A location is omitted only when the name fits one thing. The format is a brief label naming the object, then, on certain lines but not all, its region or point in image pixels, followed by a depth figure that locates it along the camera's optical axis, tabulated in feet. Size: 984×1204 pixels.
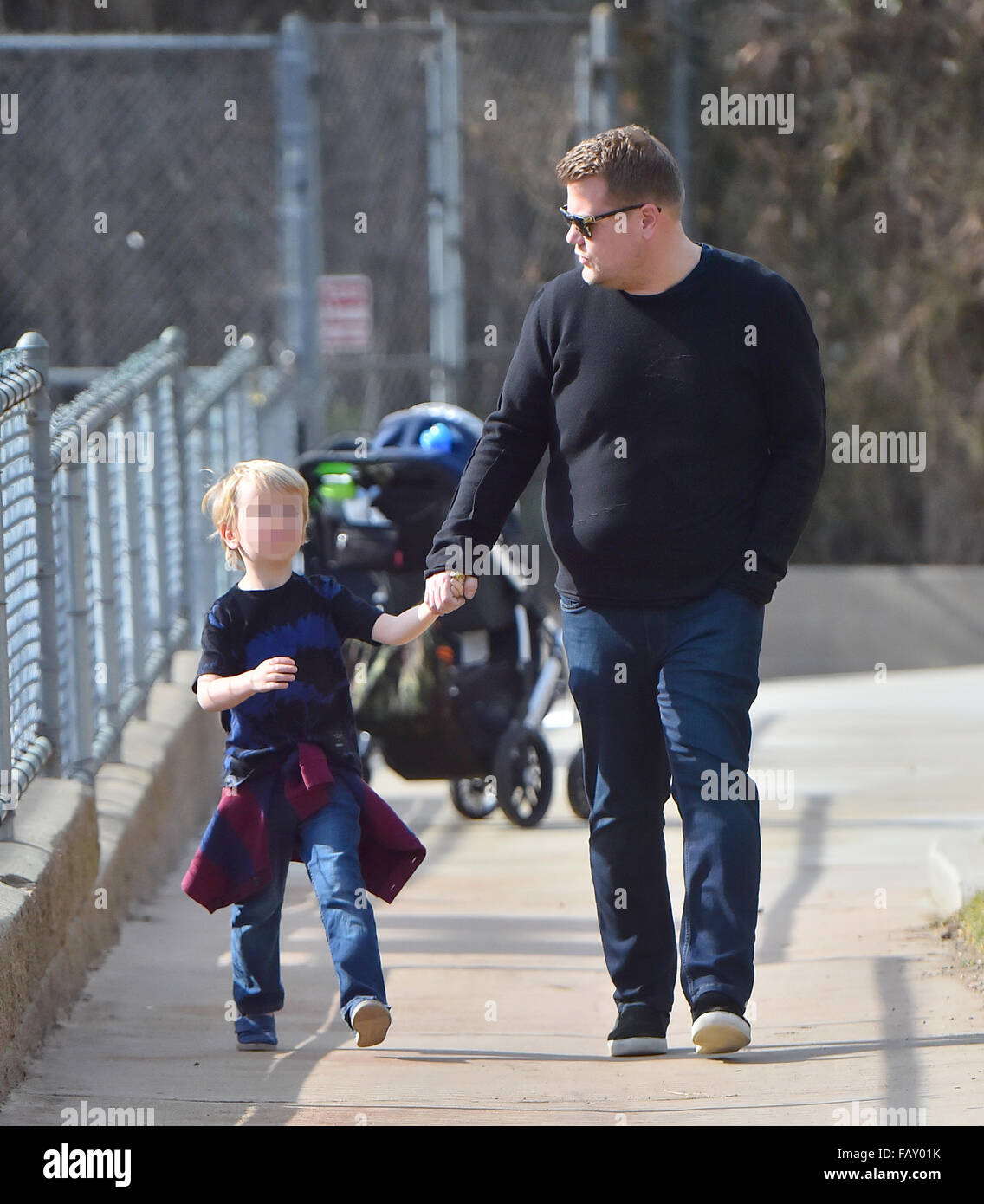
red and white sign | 73.82
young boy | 27.30
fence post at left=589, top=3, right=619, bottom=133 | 64.18
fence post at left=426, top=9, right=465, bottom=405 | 65.46
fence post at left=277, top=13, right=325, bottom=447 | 57.62
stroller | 46.80
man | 26.68
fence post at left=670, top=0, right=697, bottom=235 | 73.61
